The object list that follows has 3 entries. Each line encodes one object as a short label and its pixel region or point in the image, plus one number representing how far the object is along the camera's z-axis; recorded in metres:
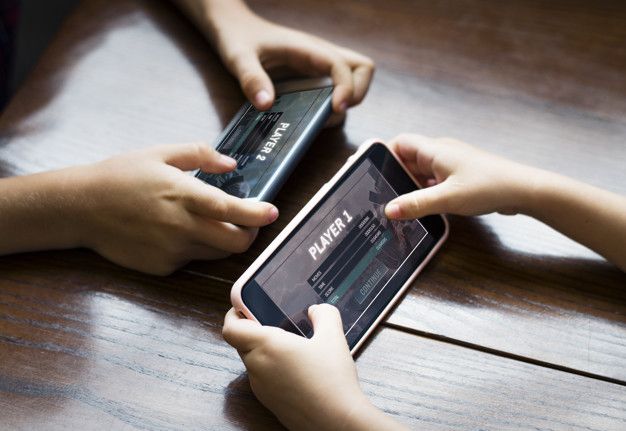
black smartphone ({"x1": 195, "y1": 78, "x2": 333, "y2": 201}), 0.70
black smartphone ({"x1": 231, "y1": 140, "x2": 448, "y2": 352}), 0.62
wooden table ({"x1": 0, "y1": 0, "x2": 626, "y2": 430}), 0.62
